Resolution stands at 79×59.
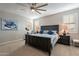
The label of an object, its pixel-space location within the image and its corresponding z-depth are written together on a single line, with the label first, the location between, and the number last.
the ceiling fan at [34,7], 2.01
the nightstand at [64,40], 2.84
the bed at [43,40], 1.96
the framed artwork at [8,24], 2.77
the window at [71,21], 2.73
